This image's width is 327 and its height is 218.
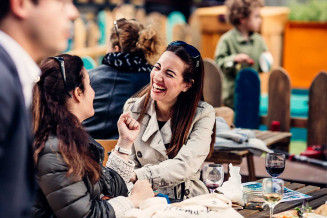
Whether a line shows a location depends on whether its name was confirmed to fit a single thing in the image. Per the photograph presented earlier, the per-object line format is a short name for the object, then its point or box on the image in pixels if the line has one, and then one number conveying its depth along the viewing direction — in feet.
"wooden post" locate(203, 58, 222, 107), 21.30
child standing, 20.89
